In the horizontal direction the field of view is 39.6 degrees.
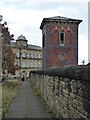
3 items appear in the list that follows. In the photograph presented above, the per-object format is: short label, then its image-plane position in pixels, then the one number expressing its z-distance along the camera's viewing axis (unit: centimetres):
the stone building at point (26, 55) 4742
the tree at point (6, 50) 1814
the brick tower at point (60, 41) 1983
